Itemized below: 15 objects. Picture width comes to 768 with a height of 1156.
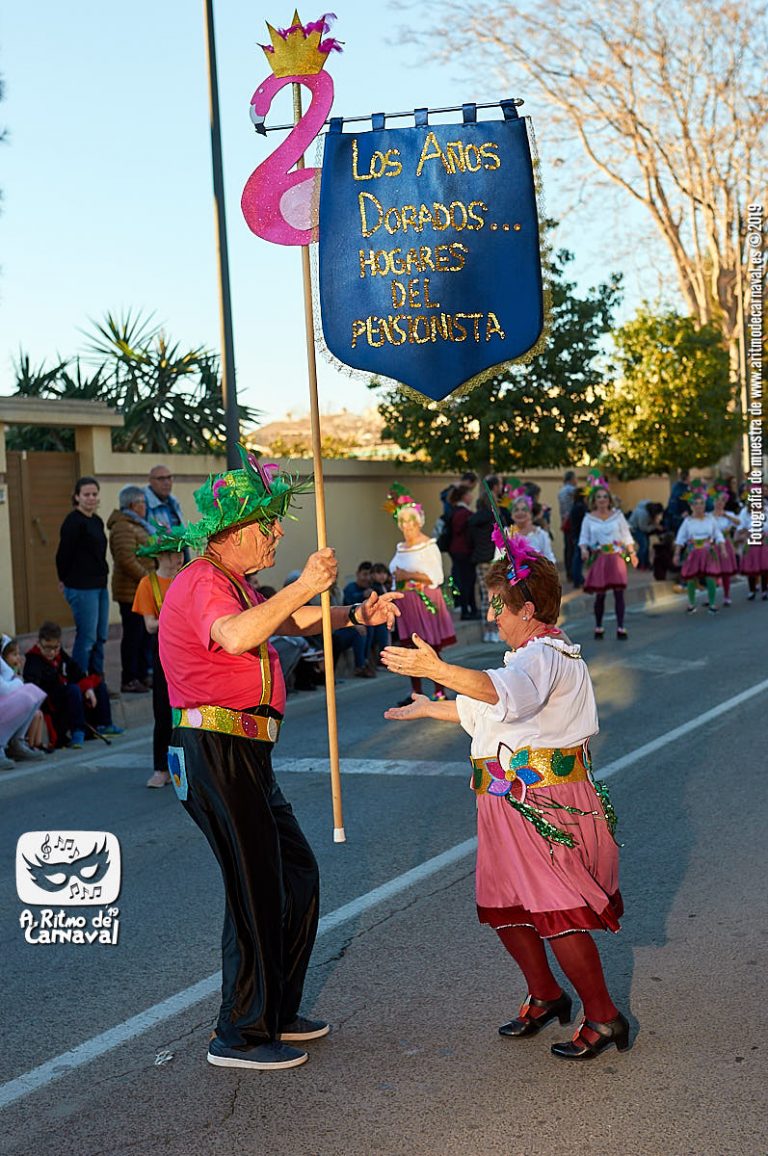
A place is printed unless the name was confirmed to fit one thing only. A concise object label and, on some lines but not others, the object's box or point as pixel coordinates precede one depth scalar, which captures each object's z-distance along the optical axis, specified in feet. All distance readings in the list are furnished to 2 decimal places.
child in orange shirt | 29.12
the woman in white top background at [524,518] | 47.29
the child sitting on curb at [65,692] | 34.40
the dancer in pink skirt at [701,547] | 61.11
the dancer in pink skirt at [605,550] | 52.95
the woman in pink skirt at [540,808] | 13.98
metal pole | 45.70
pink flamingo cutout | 18.58
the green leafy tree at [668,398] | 98.43
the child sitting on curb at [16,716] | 32.83
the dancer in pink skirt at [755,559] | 65.87
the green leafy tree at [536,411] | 78.18
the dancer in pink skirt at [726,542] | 62.18
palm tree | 73.46
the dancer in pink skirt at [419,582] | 38.58
